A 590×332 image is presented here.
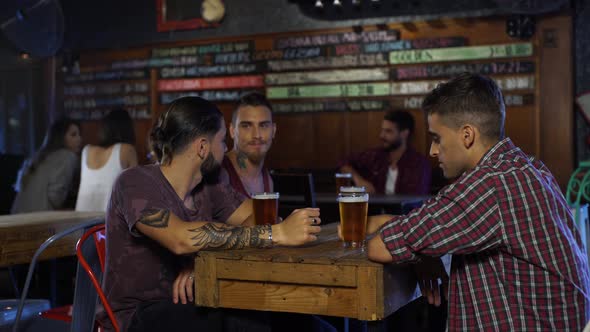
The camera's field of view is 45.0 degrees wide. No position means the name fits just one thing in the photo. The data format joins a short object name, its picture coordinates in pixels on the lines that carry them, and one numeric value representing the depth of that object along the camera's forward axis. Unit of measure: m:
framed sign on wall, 7.77
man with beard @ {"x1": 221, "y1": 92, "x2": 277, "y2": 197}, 3.47
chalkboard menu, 8.37
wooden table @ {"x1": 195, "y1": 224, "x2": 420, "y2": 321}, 1.85
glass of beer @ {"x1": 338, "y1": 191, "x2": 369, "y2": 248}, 2.13
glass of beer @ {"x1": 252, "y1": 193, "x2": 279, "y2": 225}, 2.38
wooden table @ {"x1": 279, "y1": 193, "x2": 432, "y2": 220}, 4.48
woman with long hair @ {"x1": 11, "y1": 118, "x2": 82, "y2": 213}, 4.96
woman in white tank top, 4.82
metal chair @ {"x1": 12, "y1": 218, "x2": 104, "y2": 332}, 2.41
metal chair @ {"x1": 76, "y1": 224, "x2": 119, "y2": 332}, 2.28
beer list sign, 6.47
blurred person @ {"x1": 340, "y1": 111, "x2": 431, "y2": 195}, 5.73
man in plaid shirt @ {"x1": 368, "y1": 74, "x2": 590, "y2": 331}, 1.82
